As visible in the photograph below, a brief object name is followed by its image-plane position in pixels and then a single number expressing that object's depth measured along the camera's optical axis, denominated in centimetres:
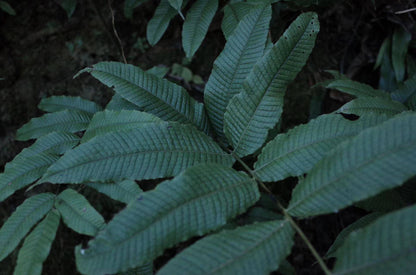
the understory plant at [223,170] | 41
